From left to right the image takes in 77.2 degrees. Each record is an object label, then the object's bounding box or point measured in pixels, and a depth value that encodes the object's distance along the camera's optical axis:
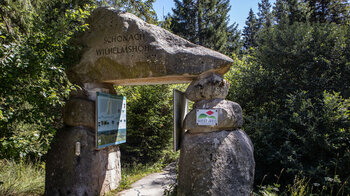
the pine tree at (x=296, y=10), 6.57
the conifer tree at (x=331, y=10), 7.30
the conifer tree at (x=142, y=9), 5.16
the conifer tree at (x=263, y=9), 27.64
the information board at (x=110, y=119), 4.10
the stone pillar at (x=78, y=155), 3.97
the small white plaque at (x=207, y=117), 3.43
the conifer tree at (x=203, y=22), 16.61
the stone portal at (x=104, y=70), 3.69
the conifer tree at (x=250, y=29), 27.83
